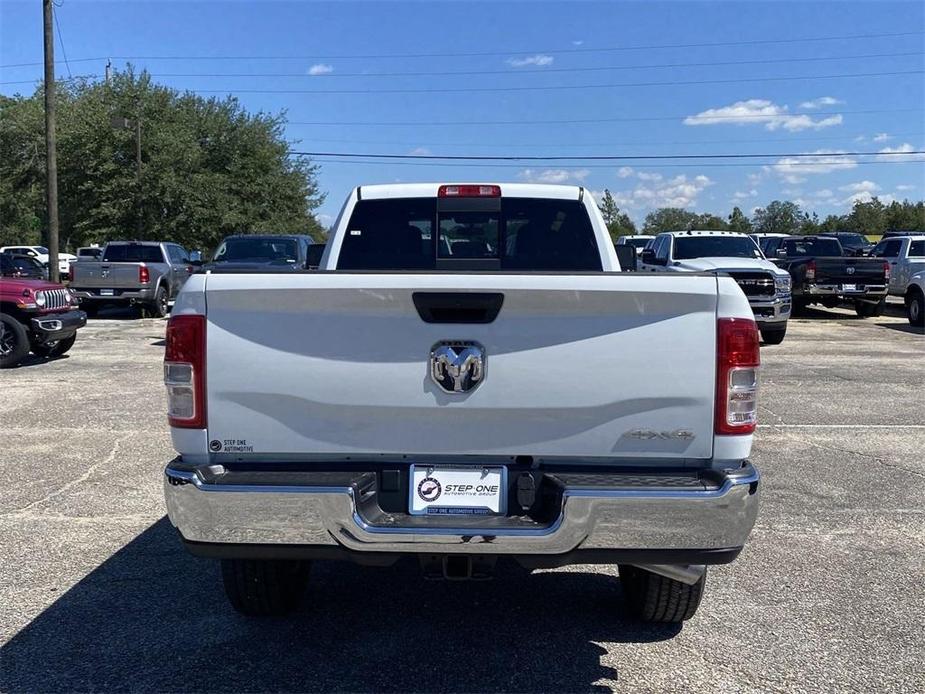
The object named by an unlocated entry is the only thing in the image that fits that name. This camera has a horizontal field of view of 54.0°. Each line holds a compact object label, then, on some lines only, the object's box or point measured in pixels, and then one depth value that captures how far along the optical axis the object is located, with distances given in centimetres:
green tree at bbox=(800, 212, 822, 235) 7181
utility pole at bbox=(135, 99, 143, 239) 3631
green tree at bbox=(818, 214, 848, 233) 7456
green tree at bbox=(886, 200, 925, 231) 7025
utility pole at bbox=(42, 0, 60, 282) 2316
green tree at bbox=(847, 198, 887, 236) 7588
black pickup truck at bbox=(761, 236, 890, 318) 1959
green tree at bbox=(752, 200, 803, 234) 7956
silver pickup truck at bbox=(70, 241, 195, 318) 2002
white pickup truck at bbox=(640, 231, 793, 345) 1484
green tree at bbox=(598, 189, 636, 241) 6056
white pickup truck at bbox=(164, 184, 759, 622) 310
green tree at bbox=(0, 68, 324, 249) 3741
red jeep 1218
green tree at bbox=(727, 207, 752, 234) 7831
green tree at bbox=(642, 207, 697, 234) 8667
